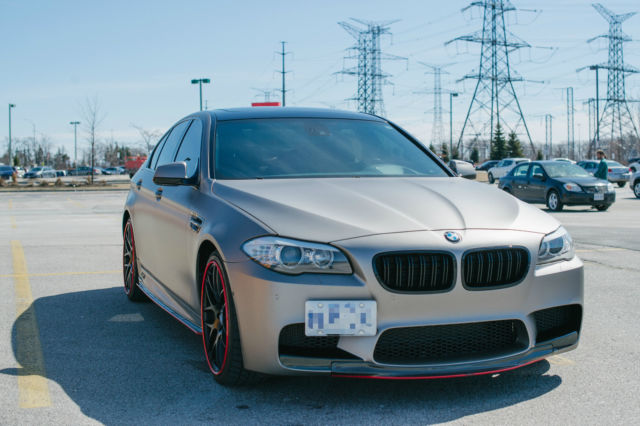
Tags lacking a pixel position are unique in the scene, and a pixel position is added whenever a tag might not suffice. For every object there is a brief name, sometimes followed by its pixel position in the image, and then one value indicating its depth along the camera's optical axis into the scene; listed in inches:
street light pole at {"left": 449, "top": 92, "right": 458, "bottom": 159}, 3132.9
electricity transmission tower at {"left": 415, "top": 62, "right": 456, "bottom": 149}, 3041.3
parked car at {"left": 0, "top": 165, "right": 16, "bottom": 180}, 2422.6
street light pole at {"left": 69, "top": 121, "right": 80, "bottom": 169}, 4067.4
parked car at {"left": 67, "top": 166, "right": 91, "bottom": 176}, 3802.2
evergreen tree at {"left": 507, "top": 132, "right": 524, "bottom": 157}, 3237.0
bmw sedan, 130.2
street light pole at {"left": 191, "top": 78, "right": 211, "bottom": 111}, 1871.8
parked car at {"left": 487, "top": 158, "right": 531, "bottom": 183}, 2068.2
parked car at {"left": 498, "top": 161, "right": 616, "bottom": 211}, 753.0
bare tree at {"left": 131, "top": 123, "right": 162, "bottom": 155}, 2856.8
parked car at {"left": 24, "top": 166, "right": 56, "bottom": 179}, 2984.7
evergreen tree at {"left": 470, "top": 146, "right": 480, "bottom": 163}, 4143.0
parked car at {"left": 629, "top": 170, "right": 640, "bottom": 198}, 1040.0
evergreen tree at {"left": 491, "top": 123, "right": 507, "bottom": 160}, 3004.4
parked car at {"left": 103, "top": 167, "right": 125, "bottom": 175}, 4386.8
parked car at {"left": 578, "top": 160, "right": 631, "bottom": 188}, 1480.1
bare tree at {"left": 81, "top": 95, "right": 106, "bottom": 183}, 1823.3
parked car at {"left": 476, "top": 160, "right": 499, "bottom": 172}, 2635.3
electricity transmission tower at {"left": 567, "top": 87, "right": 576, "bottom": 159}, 3713.1
